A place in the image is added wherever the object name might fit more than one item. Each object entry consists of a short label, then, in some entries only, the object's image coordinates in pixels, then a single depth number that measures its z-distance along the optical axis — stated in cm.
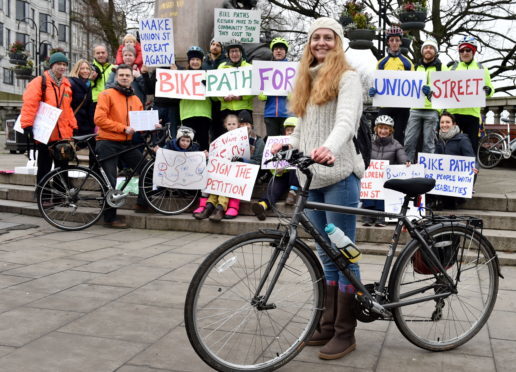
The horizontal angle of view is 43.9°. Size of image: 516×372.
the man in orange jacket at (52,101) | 823
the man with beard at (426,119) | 845
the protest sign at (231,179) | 786
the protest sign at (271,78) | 873
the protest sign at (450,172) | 756
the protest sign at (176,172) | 820
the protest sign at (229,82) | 898
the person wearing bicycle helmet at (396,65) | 888
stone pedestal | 1160
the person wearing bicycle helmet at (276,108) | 874
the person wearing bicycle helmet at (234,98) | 906
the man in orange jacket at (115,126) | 793
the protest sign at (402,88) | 844
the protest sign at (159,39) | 967
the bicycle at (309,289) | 332
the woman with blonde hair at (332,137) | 356
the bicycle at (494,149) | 1416
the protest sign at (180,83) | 919
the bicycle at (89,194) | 780
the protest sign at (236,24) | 1030
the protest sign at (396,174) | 741
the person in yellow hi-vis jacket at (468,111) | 843
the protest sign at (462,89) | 807
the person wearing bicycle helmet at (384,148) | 762
